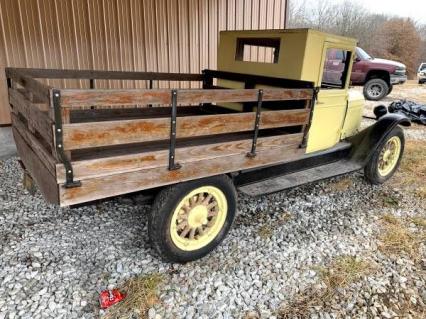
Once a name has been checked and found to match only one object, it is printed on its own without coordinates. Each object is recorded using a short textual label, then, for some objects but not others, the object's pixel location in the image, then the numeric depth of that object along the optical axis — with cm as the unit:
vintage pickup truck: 215
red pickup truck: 1169
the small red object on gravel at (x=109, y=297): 235
